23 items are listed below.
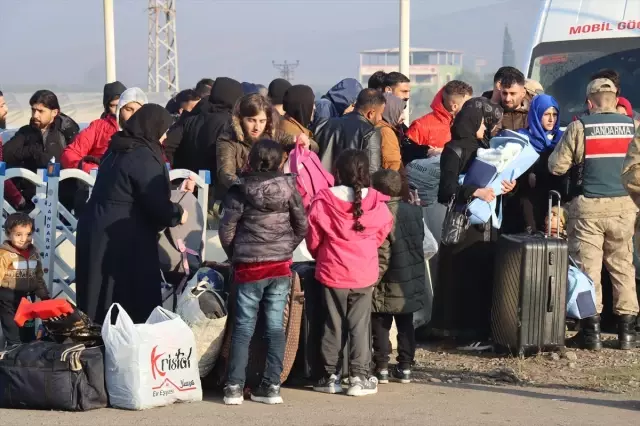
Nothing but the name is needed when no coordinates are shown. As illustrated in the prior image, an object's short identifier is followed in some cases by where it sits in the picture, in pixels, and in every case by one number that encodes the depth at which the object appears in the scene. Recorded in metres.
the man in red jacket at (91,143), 15.96
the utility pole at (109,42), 26.16
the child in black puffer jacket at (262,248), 11.63
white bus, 20.17
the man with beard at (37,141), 16.71
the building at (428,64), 120.85
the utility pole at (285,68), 132.32
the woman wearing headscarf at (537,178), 14.77
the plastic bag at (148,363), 11.39
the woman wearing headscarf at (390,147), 14.48
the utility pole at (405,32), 28.74
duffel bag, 11.42
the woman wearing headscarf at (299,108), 15.03
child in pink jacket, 12.02
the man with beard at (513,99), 15.46
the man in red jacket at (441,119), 16.55
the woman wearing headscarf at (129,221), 12.43
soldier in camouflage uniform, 14.36
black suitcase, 13.91
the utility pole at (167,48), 102.46
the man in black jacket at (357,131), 14.21
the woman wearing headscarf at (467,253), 14.26
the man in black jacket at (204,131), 15.77
